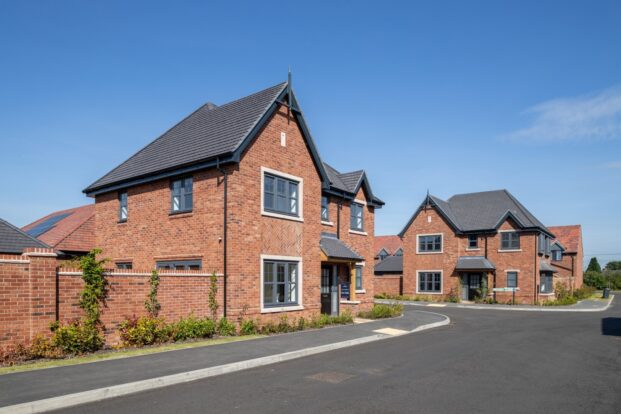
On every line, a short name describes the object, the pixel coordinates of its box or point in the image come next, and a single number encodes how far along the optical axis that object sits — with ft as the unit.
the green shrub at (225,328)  49.67
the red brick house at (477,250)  120.47
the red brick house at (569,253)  163.84
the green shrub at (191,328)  45.65
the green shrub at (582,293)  149.77
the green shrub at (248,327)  50.90
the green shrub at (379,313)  72.54
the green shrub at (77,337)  37.29
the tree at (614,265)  363.85
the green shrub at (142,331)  42.42
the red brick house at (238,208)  52.95
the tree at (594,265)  272.31
